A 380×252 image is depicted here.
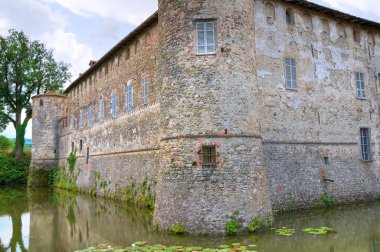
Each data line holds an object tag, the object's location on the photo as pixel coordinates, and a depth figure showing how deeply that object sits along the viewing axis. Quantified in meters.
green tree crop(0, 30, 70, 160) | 31.88
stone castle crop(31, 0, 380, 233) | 10.18
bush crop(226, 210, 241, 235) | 9.47
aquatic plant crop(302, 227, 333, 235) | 9.75
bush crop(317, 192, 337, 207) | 14.02
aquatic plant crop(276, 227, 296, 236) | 9.56
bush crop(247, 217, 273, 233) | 9.74
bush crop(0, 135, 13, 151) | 42.28
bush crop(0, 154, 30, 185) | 30.69
